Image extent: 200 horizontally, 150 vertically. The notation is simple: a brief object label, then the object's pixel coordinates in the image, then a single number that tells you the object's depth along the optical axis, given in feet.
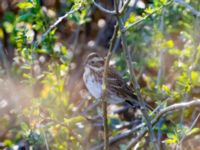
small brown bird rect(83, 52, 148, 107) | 33.79
